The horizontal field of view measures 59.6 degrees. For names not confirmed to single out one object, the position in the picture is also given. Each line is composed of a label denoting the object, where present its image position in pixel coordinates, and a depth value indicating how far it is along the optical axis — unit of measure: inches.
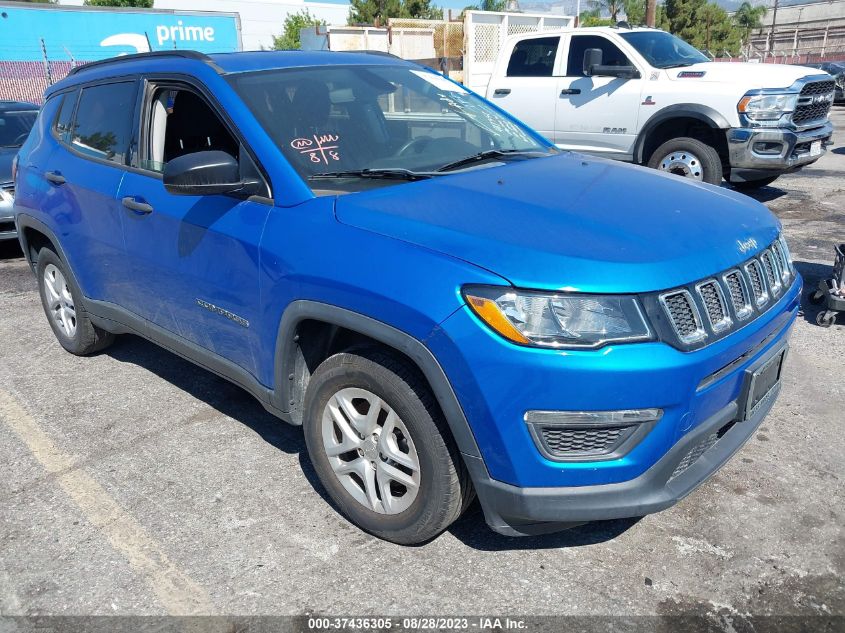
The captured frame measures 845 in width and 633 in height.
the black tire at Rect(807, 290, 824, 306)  209.9
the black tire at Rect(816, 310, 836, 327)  197.8
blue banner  1144.8
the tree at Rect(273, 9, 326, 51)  1881.2
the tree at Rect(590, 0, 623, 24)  2135.5
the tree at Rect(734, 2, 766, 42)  2272.4
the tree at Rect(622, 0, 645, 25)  2000.5
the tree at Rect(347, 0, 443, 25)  1776.6
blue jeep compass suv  90.7
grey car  302.8
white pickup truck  308.3
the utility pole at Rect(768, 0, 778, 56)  1804.9
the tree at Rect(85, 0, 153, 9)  1603.1
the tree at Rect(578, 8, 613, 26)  1723.4
